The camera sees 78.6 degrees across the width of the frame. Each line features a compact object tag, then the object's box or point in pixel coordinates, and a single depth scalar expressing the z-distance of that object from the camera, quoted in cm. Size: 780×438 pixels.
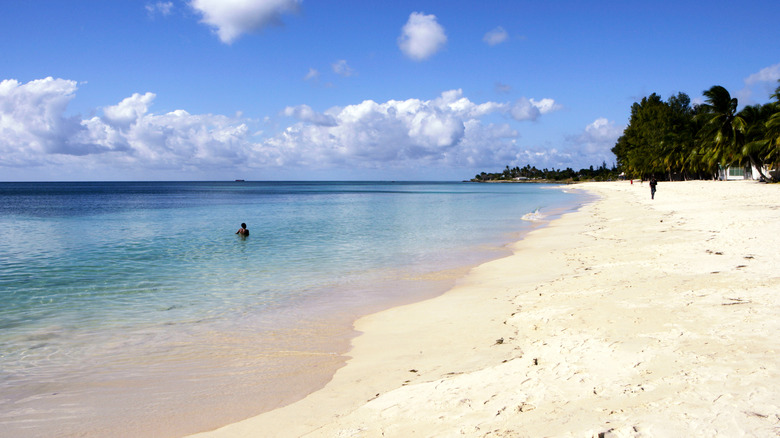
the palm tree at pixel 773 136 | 4307
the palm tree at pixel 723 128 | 5425
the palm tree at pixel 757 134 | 4894
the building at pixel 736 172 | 6856
